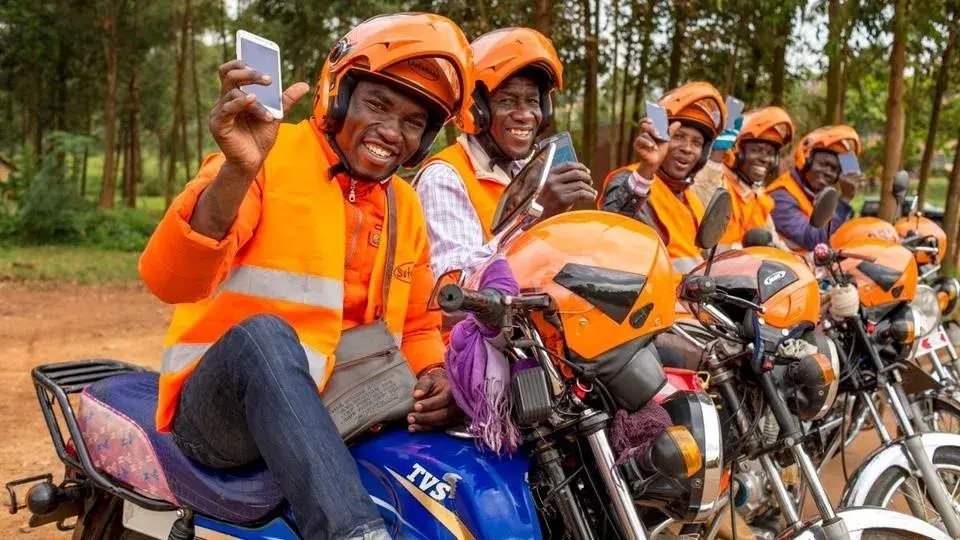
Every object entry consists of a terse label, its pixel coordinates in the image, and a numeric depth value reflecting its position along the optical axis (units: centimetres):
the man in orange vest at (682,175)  422
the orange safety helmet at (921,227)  575
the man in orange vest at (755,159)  564
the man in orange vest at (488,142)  330
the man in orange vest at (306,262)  200
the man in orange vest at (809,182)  605
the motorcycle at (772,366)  271
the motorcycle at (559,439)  198
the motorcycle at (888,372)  356
